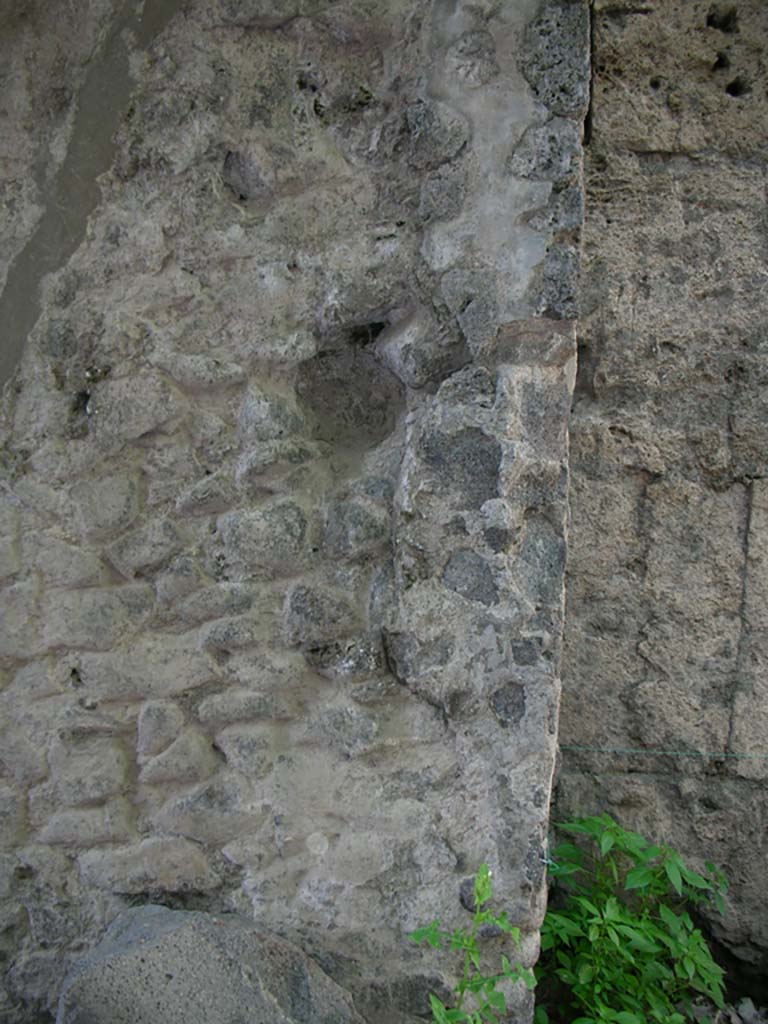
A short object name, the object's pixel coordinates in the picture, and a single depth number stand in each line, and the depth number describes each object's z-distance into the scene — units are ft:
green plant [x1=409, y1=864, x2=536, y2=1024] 6.15
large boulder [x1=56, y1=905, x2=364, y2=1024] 5.83
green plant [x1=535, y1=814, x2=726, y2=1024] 7.69
